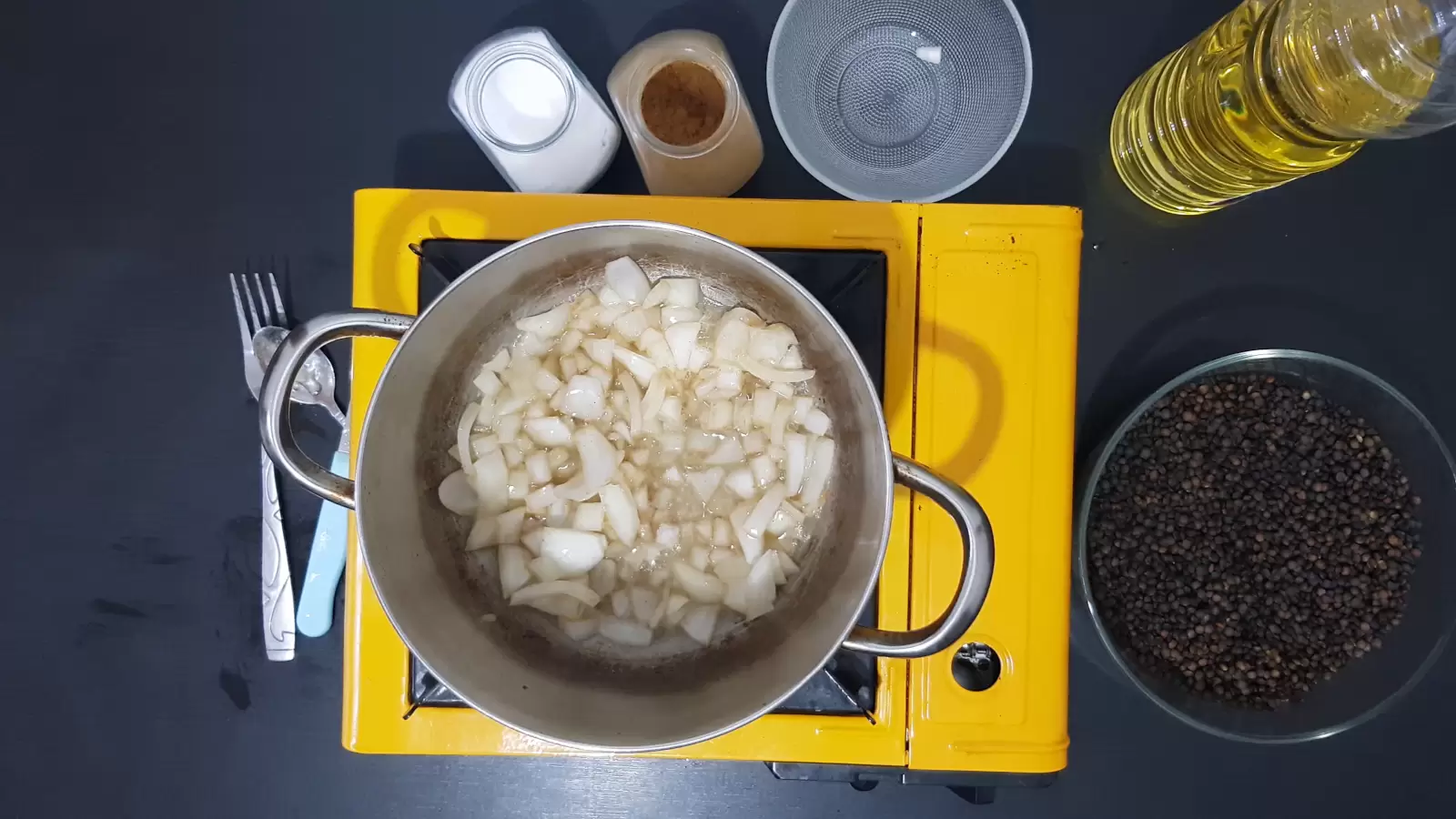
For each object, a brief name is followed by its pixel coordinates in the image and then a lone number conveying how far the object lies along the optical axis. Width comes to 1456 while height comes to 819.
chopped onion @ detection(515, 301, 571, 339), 0.64
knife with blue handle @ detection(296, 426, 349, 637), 0.81
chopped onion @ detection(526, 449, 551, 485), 0.63
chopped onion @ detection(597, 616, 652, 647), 0.63
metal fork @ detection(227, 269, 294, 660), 0.81
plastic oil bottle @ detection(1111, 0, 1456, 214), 0.66
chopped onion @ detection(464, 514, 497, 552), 0.63
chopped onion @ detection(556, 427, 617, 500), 0.62
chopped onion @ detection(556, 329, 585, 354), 0.64
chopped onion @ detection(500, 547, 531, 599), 0.63
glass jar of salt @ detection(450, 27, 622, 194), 0.75
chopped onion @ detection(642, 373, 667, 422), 0.62
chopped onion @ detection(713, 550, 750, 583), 0.63
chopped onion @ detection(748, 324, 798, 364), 0.62
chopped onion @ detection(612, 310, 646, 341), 0.63
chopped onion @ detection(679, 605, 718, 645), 0.63
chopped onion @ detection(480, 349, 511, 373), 0.64
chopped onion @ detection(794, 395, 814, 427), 0.63
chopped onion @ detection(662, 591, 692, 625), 0.63
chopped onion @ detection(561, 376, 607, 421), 0.62
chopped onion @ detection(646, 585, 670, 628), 0.63
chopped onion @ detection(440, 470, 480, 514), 0.63
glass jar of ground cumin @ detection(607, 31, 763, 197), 0.74
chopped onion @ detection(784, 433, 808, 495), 0.62
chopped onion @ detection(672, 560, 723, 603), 0.63
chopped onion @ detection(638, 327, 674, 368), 0.63
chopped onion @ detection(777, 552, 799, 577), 0.63
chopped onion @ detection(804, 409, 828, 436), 0.63
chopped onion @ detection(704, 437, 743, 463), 0.63
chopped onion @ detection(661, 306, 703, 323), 0.63
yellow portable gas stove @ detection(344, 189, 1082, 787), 0.70
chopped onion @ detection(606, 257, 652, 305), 0.61
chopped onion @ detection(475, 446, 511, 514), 0.63
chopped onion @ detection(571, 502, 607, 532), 0.62
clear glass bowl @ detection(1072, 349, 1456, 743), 0.75
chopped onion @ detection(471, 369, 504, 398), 0.63
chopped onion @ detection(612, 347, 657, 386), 0.63
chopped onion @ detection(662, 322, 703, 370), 0.62
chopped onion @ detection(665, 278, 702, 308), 0.62
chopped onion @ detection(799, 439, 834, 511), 0.63
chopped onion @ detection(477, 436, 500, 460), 0.63
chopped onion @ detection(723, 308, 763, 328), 0.63
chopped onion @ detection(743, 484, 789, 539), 0.62
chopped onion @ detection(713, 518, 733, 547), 0.63
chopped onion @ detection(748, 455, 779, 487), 0.63
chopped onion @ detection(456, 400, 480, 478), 0.63
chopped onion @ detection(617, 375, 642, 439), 0.63
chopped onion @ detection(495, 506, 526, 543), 0.63
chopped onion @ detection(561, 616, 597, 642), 0.64
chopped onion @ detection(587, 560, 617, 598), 0.64
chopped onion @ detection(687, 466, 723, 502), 0.63
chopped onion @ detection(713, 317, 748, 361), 0.62
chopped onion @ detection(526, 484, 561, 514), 0.63
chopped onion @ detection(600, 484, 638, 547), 0.62
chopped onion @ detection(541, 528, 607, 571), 0.62
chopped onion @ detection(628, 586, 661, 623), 0.63
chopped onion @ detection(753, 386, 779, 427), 0.63
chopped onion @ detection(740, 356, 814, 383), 0.62
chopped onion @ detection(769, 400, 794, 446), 0.63
